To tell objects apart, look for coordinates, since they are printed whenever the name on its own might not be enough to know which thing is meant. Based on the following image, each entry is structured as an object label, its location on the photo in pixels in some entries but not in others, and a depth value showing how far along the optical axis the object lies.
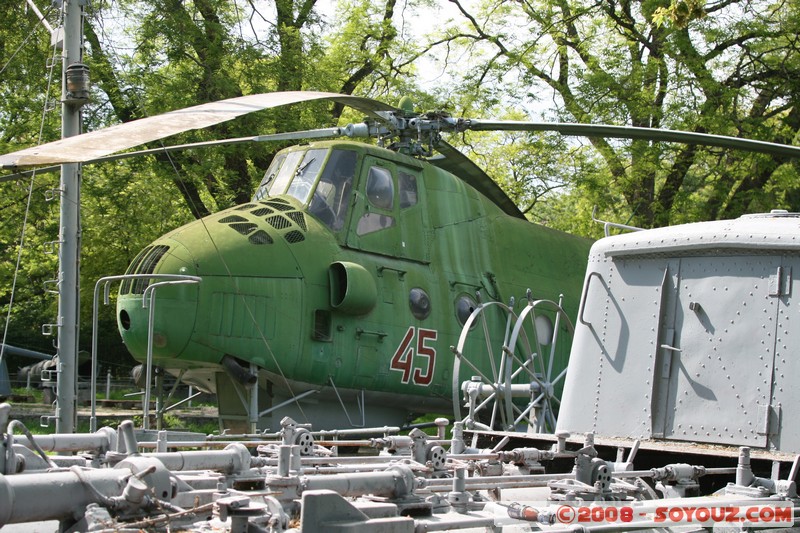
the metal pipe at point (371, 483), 8.37
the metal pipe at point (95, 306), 17.66
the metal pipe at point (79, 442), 10.25
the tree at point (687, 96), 38.19
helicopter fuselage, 21.72
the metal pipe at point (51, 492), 6.51
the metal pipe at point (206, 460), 9.25
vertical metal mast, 21.66
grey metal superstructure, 12.94
